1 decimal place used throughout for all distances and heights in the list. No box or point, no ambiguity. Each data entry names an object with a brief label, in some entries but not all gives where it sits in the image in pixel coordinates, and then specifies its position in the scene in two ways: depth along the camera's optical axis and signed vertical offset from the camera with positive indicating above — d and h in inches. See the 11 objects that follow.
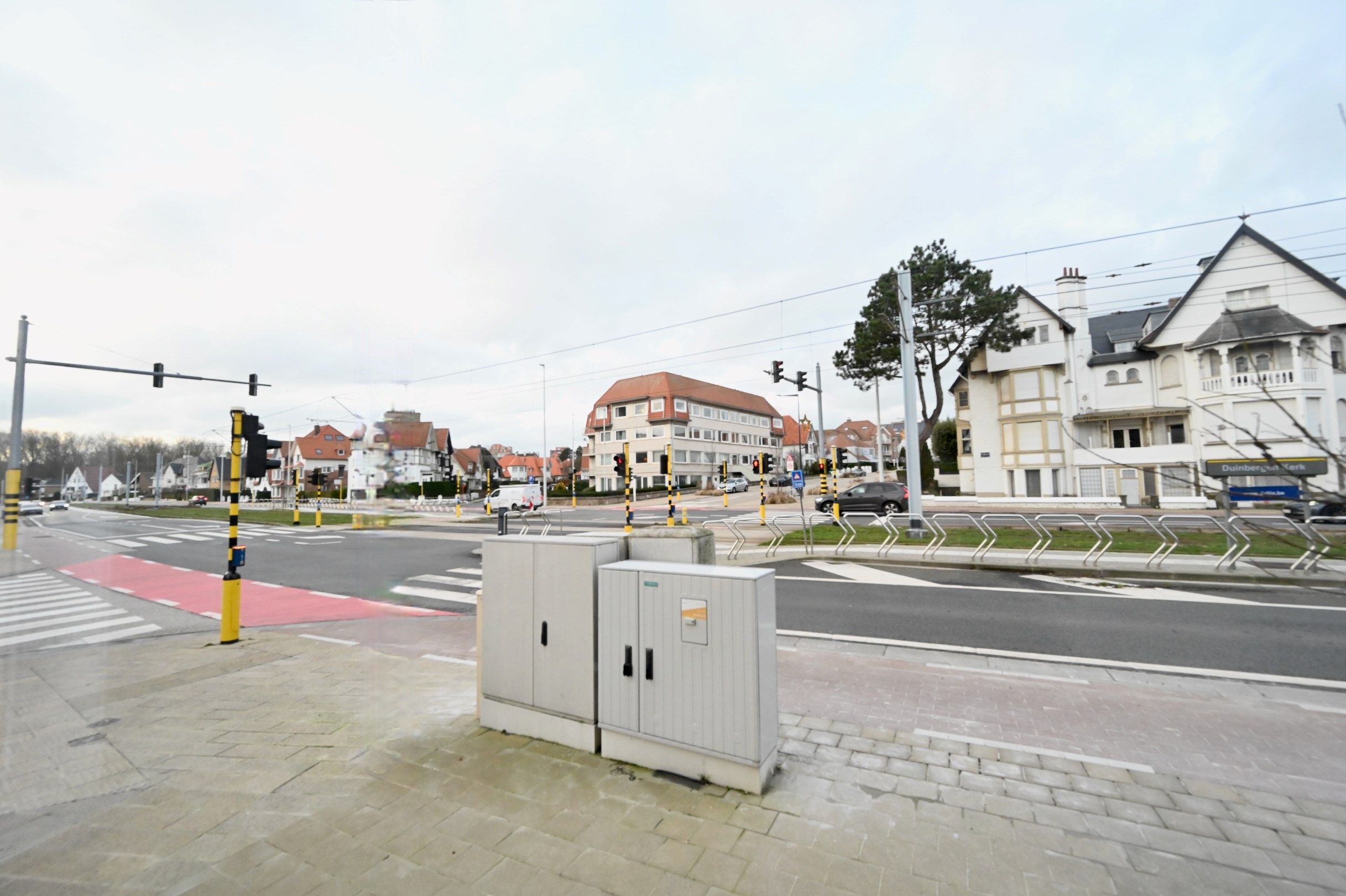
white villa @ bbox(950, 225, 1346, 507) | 987.3 +200.7
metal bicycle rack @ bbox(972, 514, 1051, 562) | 497.7 -59.5
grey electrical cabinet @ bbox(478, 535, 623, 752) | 159.3 -44.9
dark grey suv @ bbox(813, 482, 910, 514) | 1033.5 -35.7
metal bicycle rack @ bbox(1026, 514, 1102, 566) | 476.7 -55.6
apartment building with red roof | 2348.7 +247.3
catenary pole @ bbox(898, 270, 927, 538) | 615.8 +98.0
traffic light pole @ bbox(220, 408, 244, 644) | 289.4 -43.9
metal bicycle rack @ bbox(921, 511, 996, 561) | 511.9 -63.4
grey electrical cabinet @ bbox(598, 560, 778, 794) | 135.6 -48.3
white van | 1160.8 -22.2
